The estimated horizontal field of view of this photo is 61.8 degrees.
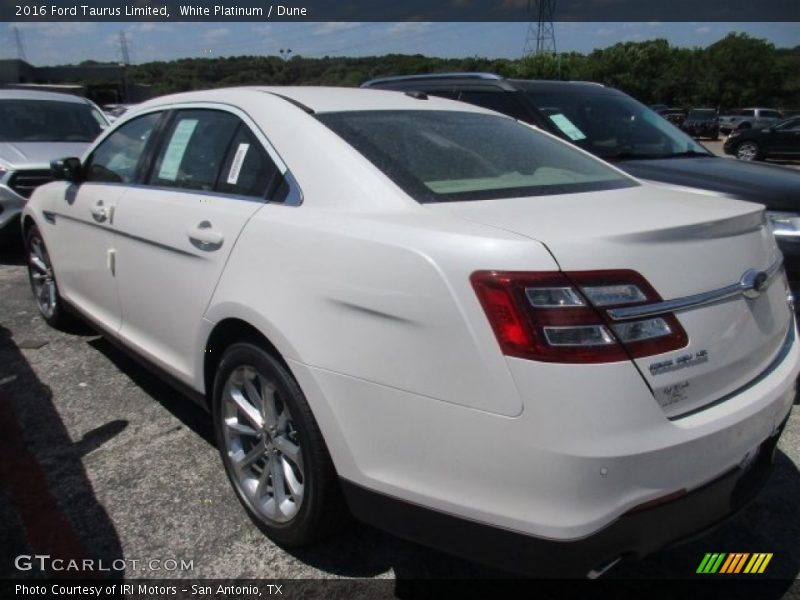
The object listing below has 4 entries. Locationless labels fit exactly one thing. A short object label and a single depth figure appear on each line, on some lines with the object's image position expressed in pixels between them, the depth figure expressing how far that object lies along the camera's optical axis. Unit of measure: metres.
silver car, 6.68
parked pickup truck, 32.84
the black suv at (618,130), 4.37
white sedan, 1.67
